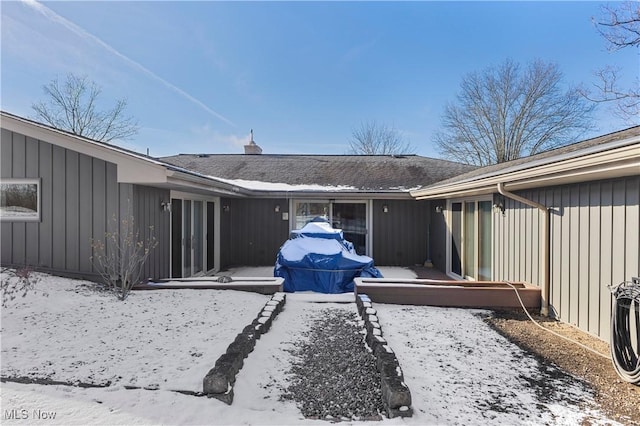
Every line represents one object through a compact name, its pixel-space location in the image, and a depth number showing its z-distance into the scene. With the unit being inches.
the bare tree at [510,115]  783.1
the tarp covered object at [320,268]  254.8
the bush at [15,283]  179.2
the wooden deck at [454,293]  211.3
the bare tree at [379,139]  1023.0
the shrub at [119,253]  212.7
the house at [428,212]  153.8
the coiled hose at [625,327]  124.3
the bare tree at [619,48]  307.7
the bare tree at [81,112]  811.4
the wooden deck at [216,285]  229.8
